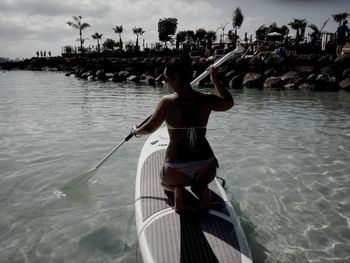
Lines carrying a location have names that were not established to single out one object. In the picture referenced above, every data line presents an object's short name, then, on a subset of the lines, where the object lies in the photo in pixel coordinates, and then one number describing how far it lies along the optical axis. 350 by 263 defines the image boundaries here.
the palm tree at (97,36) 91.50
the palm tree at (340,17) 43.65
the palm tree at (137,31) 79.53
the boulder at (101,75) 41.78
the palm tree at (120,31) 81.73
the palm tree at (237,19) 59.34
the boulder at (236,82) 29.05
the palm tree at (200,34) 68.56
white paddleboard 2.92
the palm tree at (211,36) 68.56
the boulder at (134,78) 37.52
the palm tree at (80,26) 81.38
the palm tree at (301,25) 49.59
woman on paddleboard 3.22
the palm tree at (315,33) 42.83
